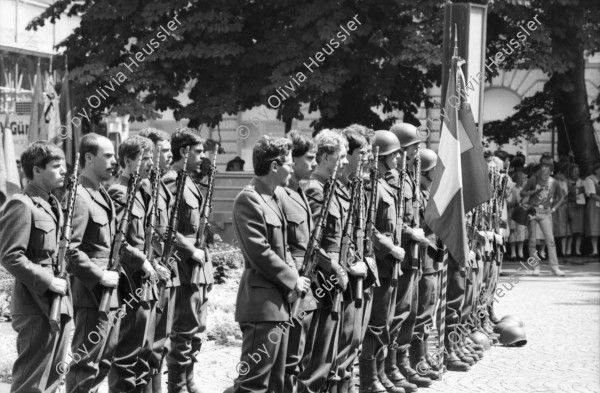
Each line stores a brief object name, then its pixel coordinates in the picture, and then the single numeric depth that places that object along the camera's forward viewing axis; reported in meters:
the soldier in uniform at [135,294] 7.79
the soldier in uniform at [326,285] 7.87
